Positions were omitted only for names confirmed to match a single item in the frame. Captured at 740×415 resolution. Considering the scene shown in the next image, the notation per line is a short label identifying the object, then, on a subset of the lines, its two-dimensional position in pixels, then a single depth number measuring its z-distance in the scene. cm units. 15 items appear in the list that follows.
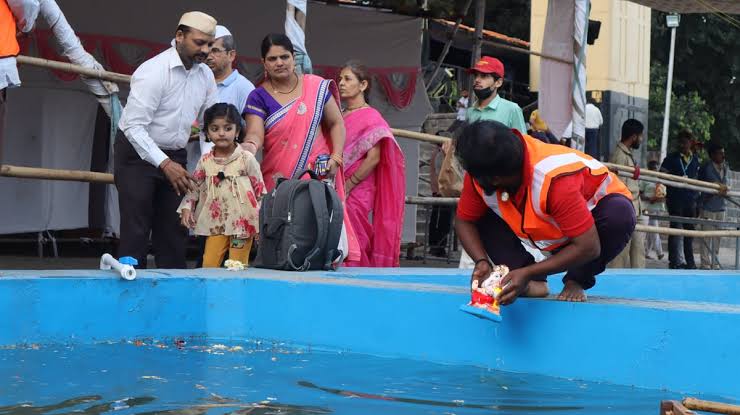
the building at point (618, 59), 2123
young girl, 591
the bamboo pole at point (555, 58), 873
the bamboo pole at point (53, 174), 636
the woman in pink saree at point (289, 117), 627
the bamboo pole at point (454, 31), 1155
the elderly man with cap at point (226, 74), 668
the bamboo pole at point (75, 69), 625
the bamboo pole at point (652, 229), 870
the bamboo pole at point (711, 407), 261
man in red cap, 737
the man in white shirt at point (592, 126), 1250
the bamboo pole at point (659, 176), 814
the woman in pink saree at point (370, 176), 706
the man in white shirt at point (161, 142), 571
